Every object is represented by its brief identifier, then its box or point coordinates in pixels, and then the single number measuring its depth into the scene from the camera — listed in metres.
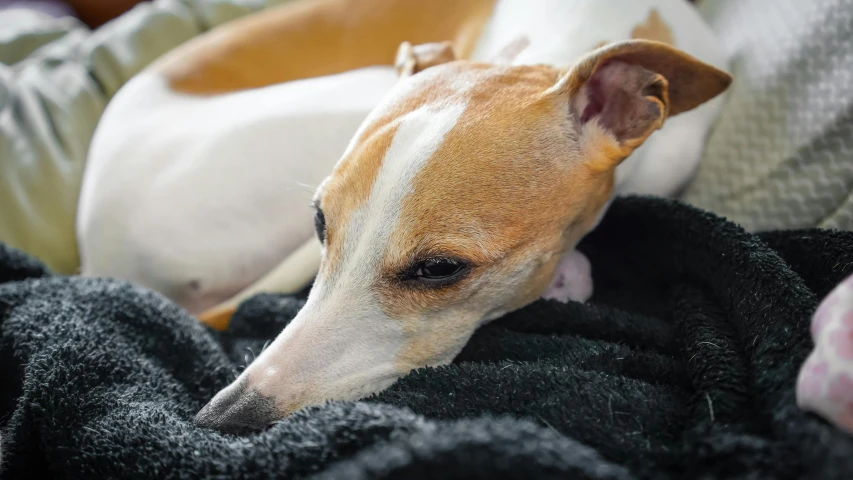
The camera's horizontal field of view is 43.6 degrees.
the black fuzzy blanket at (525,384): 0.32
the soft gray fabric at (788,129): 0.45
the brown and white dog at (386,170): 0.39
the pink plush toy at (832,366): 0.31
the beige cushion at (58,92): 0.56
